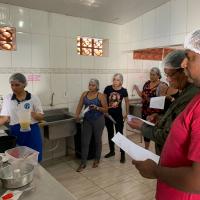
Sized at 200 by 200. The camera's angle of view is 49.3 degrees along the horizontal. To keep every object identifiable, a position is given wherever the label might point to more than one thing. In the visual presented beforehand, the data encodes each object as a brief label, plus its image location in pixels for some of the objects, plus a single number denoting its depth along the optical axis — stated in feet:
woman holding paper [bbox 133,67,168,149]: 9.80
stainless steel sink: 9.40
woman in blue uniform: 6.69
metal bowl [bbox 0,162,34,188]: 3.46
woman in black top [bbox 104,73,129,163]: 10.55
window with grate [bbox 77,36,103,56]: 11.41
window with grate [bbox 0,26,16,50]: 8.94
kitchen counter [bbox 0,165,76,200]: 3.34
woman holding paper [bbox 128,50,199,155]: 3.66
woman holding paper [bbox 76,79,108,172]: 9.60
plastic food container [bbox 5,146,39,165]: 4.13
